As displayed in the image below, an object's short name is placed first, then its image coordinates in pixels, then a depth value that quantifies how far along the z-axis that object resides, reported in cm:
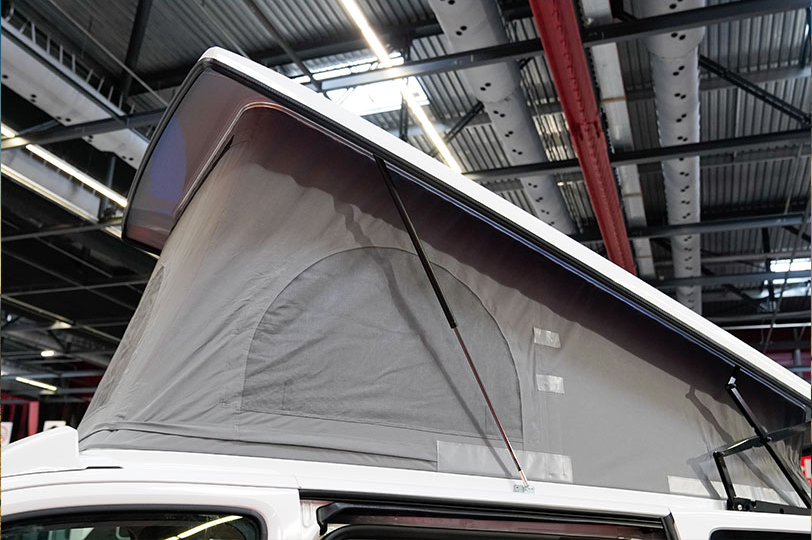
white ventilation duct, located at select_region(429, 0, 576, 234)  440
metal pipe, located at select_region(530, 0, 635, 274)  397
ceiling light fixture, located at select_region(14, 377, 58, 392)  1685
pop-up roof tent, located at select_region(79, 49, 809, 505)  134
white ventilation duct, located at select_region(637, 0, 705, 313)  454
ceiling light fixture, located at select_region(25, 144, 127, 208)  664
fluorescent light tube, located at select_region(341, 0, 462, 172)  448
